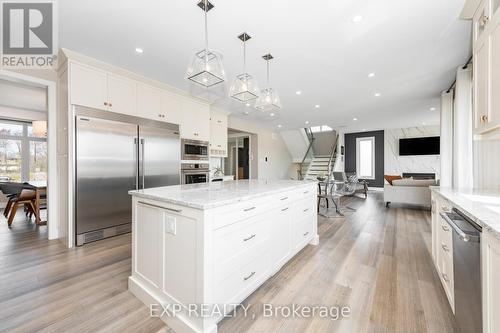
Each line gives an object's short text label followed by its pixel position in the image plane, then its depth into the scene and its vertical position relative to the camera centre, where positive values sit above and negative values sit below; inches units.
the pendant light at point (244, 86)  95.0 +37.7
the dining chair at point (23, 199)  142.6 -22.6
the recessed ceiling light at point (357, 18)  80.6 +58.5
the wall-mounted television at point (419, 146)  318.7 +31.2
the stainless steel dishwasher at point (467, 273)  39.2 -23.0
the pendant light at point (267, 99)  108.1 +35.3
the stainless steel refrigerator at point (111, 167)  108.6 +0.0
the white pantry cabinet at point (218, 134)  202.4 +33.0
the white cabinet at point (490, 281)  33.1 -19.7
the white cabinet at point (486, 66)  59.2 +31.0
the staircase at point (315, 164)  362.3 +3.3
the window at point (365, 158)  368.8 +14.4
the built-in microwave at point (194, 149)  161.3 +14.1
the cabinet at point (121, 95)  118.6 +43.2
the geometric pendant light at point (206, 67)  76.2 +38.2
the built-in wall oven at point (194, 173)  159.5 -4.9
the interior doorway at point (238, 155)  319.3 +17.9
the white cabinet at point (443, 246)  60.5 -27.5
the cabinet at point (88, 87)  105.2 +42.7
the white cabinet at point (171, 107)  147.4 +43.7
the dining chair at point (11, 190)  148.6 -16.6
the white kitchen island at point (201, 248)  51.4 -23.9
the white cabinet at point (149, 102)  132.7 +43.1
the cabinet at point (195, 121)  162.2 +37.7
